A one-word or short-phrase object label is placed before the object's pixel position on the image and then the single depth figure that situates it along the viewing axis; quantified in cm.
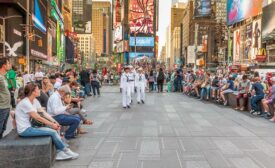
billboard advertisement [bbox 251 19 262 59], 4051
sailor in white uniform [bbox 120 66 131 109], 975
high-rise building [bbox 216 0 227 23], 7928
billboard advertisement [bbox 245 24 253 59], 4385
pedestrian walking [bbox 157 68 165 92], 1624
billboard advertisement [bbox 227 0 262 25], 4027
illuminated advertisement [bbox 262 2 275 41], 3491
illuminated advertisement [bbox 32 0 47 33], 3536
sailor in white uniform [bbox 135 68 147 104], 1104
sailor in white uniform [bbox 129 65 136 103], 998
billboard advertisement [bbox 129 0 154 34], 7174
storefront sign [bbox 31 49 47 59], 3417
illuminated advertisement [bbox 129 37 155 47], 7425
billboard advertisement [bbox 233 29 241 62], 4960
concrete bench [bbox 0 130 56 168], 380
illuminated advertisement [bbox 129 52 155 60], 7453
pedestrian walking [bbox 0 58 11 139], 441
